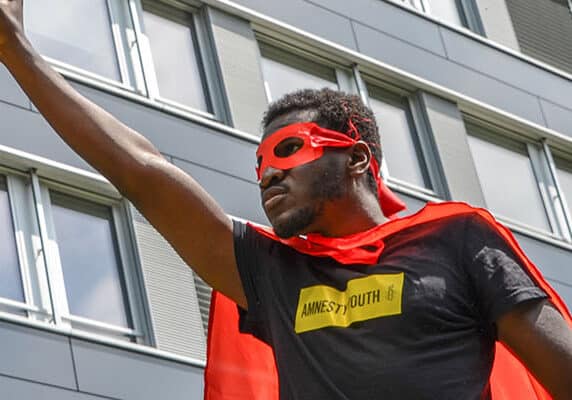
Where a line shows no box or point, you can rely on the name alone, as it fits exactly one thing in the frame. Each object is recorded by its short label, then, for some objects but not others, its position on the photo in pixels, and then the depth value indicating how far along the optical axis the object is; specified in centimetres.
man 513
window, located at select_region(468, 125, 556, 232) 2166
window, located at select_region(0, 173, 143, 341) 1536
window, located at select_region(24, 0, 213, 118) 1727
